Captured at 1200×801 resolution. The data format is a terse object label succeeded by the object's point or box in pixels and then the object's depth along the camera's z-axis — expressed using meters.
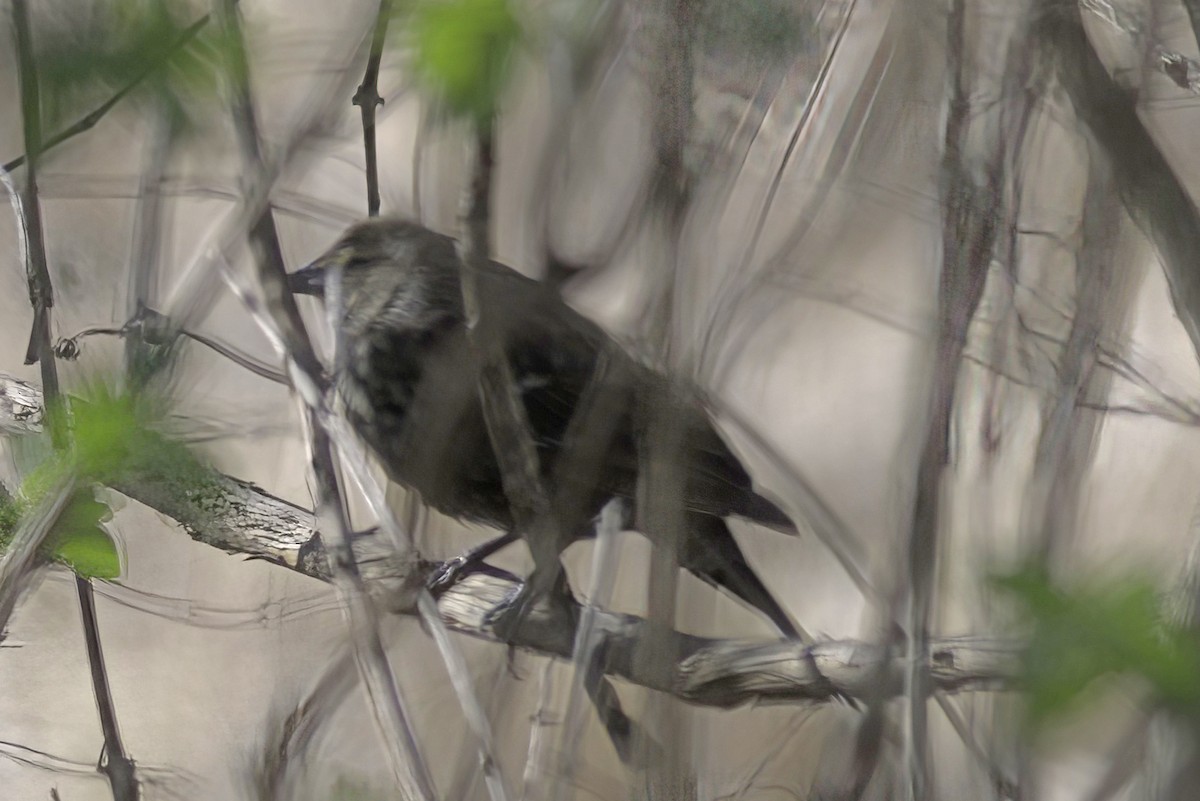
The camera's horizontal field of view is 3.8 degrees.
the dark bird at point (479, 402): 5.00
